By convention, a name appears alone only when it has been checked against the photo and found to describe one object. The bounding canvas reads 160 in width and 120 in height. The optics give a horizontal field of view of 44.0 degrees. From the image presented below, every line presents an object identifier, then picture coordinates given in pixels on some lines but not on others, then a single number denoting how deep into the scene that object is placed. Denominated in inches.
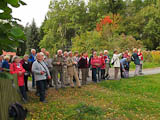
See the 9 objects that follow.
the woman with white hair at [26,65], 336.8
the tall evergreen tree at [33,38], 2301.9
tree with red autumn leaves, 1500.7
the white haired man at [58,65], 377.2
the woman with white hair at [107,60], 478.3
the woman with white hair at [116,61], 472.4
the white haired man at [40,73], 286.2
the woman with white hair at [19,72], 280.9
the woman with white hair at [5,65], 295.2
